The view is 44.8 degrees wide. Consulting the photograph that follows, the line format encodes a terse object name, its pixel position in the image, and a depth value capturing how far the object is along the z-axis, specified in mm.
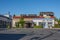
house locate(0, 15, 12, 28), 27885
